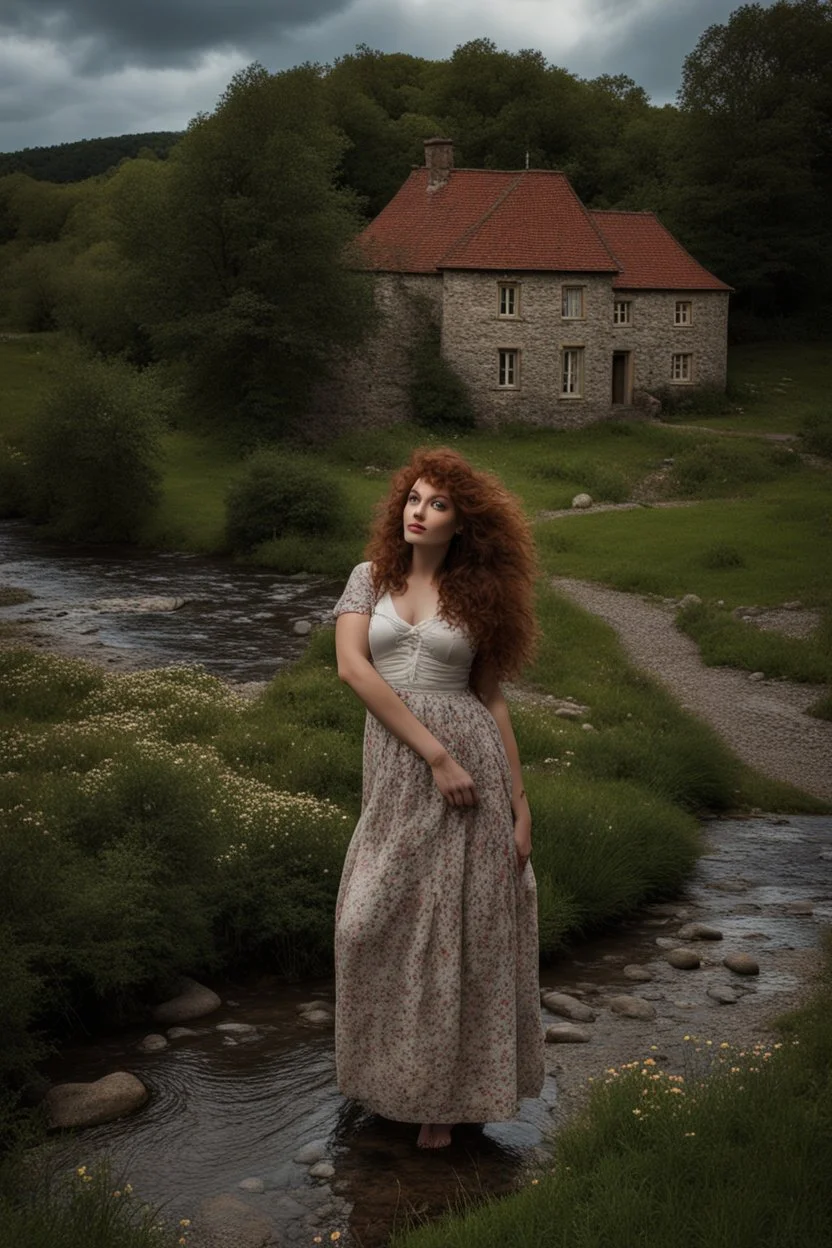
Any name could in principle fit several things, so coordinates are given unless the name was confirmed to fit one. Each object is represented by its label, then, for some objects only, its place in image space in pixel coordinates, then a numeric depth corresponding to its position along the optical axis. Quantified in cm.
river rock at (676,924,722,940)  922
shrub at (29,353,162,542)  3203
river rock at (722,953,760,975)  845
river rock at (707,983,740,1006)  793
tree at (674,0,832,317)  6069
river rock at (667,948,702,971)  862
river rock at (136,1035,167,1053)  716
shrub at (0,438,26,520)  3619
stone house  4772
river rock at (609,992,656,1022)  769
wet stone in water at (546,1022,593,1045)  728
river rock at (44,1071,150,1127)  625
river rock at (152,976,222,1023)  761
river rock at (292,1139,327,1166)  586
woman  559
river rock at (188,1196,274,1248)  519
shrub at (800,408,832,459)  4150
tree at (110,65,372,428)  4144
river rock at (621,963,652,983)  838
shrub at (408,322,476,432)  4716
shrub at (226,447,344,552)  3022
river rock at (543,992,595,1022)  765
